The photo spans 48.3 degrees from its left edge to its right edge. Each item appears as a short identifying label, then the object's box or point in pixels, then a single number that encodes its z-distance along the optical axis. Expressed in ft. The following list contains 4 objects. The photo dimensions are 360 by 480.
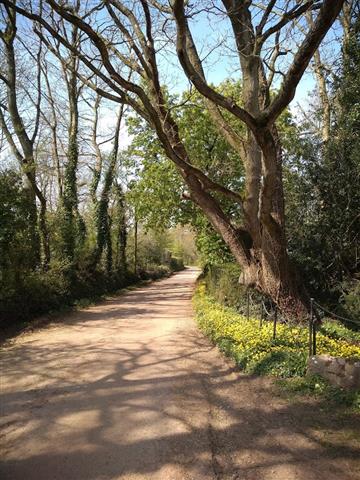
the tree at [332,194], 41.34
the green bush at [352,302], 37.27
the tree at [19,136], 51.65
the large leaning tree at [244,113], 24.35
